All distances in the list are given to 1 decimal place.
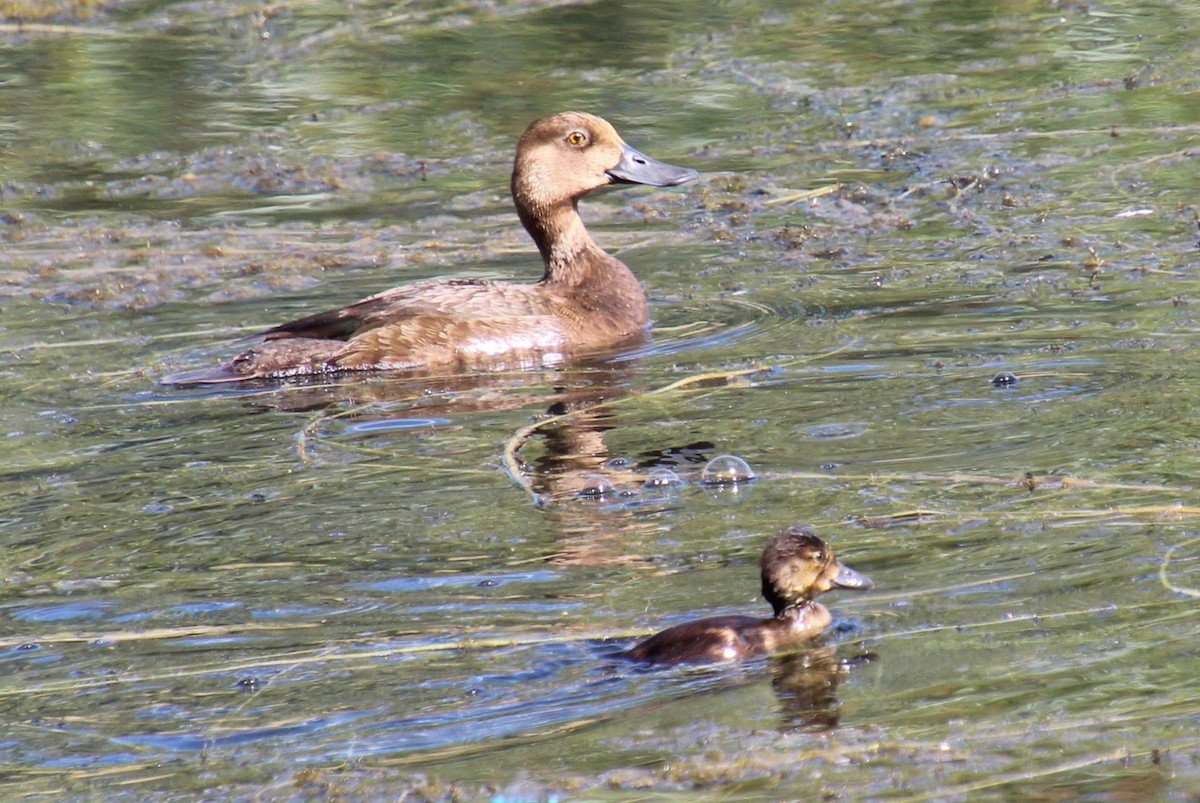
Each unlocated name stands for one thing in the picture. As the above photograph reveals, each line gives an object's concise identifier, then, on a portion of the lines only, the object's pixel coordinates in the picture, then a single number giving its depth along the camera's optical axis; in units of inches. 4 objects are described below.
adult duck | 709.9
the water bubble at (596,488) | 509.0
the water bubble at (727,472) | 502.9
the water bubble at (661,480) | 508.7
